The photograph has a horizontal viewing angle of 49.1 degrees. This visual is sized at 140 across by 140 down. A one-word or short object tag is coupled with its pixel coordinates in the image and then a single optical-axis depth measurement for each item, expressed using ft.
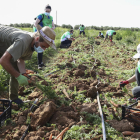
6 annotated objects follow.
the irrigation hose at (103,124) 7.51
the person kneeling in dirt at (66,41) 31.51
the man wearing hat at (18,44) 7.90
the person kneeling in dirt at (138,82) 10.96
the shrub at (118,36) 58.95
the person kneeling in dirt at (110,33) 49.16
